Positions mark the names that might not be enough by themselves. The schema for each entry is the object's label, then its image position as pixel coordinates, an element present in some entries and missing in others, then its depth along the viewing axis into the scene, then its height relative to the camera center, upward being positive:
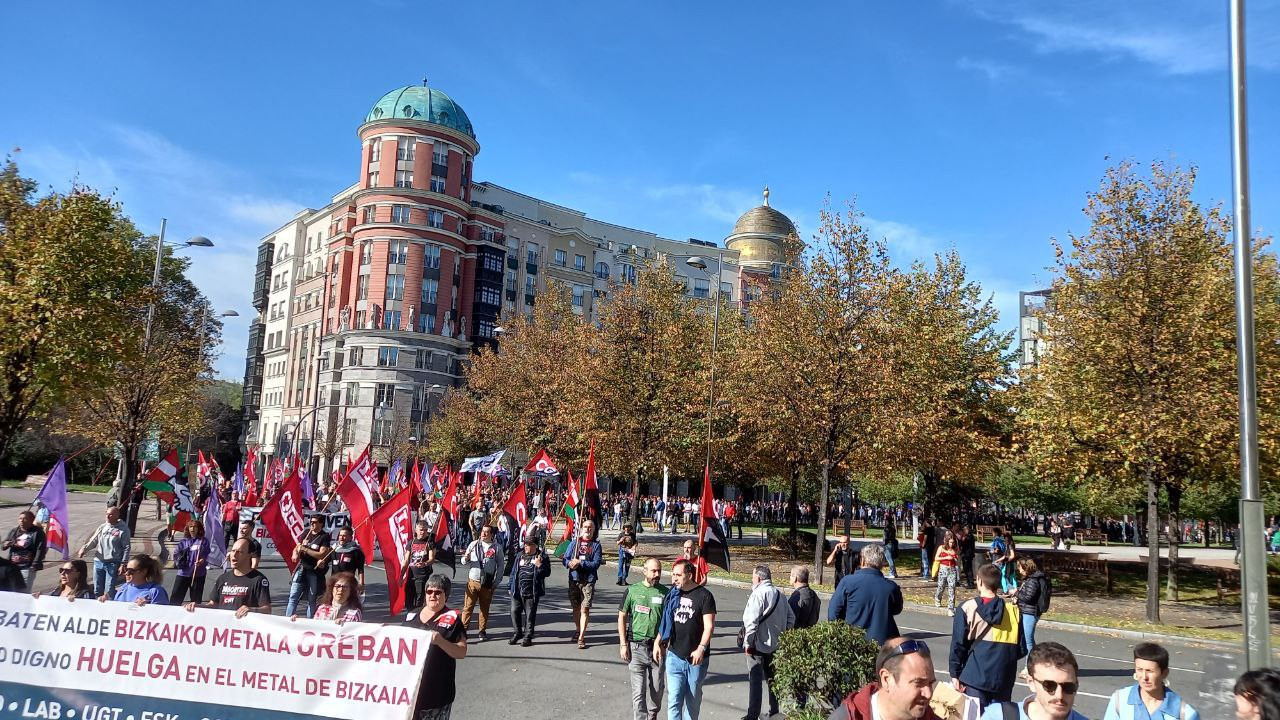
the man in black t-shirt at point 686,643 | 7.54 -1.62
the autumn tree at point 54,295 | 14.23 +2.33
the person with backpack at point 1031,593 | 9.79 -1.30
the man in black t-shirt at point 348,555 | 11.77 -1.55
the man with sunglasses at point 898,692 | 3.47 -0.91
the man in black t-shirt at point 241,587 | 7.94 -1.40
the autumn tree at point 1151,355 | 17.84 +2.92
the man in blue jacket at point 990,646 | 7.33 -1.46
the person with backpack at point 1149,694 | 5.12 -1.27
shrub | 6.68 -1.56
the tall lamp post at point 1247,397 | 6.88 +0.83
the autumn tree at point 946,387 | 23.58 +2.97
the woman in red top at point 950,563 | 18.28 -1.89
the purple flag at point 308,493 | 21.53 -1.30
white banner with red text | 6.01 -1.65
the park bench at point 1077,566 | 25.19 -2.51
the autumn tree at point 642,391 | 27.62 +2.31
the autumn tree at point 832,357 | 22.42 +3.03
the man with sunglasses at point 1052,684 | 4.01 -0.97
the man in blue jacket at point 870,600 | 8.03 -1.23
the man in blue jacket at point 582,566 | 12.79 -1.65
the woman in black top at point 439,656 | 5.89 -1.46
